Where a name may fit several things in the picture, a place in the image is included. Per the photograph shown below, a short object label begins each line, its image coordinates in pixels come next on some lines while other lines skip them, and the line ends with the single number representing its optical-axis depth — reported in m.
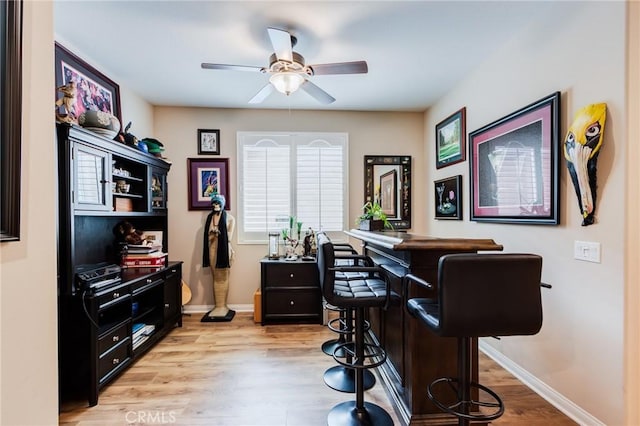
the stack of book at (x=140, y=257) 2.89
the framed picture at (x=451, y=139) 3.18
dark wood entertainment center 2.00
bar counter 1.61
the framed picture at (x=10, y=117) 0.90
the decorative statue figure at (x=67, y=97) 2.11
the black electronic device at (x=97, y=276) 2.06
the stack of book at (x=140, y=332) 2.59
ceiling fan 2.15
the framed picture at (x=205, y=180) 3.86
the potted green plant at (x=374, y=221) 2.62
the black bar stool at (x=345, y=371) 2.16
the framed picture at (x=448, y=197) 3.25
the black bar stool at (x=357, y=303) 1.68
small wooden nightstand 3.44
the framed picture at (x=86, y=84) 2.41
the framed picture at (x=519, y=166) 2.01
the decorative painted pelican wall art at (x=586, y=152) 1.67
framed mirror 4.08
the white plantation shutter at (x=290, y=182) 3.93
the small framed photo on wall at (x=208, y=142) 3.87
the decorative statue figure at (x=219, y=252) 3.55
